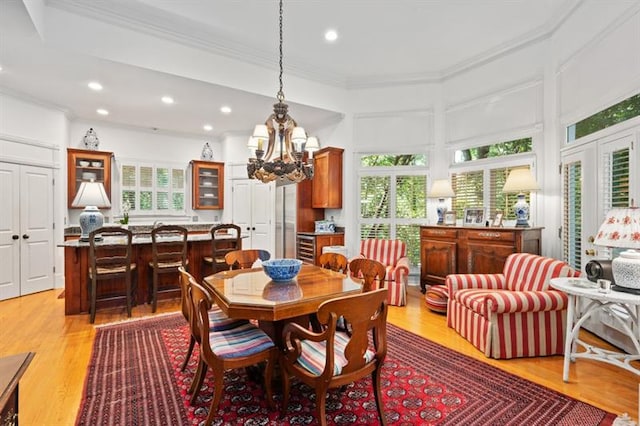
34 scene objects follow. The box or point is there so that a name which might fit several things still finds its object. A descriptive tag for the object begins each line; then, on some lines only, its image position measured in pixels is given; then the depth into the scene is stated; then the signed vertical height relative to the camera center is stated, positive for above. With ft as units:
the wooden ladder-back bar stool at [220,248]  14.75 -1.85
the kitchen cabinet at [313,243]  18.34 -1.87
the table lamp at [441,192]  15.72 +0.91
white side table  7.14 -2.32
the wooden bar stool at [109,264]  12.14 -2.13
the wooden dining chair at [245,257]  10.81 -1.62
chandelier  9.24 +1.90
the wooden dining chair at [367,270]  8.18 -1.61
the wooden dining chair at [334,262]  10.41 -1.67
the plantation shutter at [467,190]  16.02 +1.05
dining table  6.33 -1.81
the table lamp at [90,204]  13.26 +0.28
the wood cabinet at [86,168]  19.33 +2.61
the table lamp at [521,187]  12.52 +0.92
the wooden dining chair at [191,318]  7.00 -2.69
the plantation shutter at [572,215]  11.49 -0.17
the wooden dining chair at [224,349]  6.08 -2.79
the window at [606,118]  9.13 +2.94
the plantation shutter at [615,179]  9.43 +0.96
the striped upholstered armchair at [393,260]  14.32 -2.43
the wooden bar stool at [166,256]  13.30 -1.93
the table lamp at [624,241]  6.86 -0.66
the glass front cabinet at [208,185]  23.70 +1.92
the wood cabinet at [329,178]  19.03 +1.95
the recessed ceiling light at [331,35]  13.85 +7.63
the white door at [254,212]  23.26 -0.10
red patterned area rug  6.51 -4.17
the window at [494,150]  14.39 +2.90
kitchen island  12.91 -2.66
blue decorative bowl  8.10 -1.49
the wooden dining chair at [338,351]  5.46 -2.70
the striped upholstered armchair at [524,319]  9.08 -3.14
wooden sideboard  12.40 -1.57
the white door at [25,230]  15.42 -0.99
